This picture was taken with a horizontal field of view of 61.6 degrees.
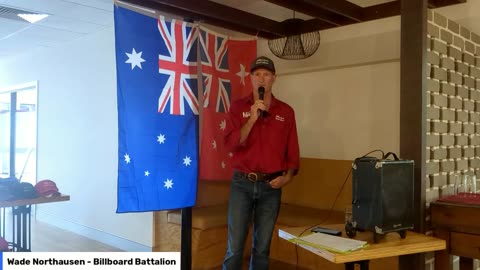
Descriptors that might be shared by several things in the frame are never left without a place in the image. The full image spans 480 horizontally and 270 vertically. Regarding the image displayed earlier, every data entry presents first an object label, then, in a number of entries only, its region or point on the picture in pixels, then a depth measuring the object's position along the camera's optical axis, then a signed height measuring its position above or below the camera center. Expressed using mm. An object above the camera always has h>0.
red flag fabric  3293 +455
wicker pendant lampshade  3568 +885
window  6016 +115
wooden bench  3240 -607
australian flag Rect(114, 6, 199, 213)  2760 +204
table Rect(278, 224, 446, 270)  1616 -450
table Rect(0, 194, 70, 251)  3199 -619
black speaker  1801 -250
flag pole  3168 -806
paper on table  1659 -438
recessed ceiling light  4199 +1284
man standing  2371 -195
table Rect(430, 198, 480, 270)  2104 -468
